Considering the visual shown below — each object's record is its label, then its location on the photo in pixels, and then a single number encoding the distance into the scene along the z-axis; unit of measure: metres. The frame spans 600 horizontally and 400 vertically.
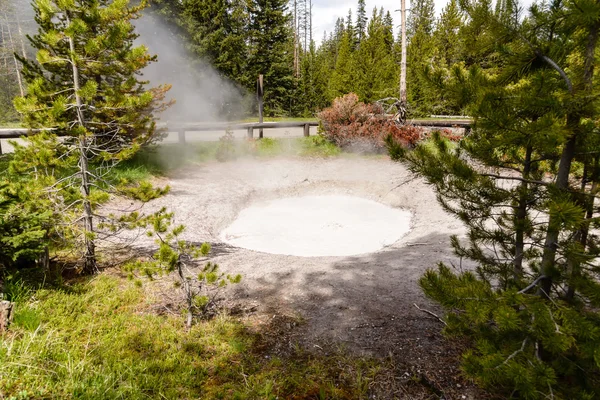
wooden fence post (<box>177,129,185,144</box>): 13.31
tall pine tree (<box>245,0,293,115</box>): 28.14
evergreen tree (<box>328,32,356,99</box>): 28.77
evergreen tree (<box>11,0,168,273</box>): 4.31
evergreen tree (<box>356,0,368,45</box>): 50.26
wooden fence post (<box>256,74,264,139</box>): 16.66
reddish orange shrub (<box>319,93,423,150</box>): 14.13
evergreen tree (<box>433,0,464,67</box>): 26.90
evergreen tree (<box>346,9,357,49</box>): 45.94
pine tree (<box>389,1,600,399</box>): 2.09
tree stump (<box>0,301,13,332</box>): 3.49
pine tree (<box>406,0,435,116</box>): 27.33
